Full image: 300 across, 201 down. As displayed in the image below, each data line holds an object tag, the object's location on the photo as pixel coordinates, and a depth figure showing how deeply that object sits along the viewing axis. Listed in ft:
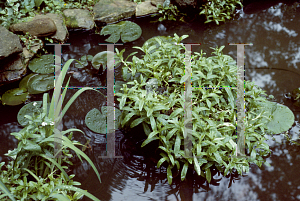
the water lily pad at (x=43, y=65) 13.38
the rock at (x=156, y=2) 17.71
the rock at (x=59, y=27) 14.98
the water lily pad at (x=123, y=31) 15.52
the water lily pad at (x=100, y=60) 13.45
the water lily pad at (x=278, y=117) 10.88
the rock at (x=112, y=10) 16.61
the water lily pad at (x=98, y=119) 10.78
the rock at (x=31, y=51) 13.57
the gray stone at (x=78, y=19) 16.10
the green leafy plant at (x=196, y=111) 8.98
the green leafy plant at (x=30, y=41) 13.91
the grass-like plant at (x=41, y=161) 7.63
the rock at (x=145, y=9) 17.52
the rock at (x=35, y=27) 14.35
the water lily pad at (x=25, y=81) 12.60
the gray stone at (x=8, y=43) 12.10
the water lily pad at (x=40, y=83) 12.37
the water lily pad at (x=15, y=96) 11.89
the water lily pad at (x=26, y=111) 10.98
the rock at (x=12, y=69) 12.64
